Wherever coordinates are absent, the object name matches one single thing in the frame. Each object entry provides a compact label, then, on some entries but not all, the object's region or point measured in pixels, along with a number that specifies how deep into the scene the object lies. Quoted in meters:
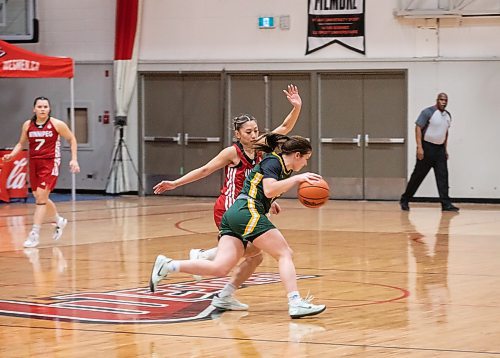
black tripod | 24.34
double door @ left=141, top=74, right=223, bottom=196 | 23.94
